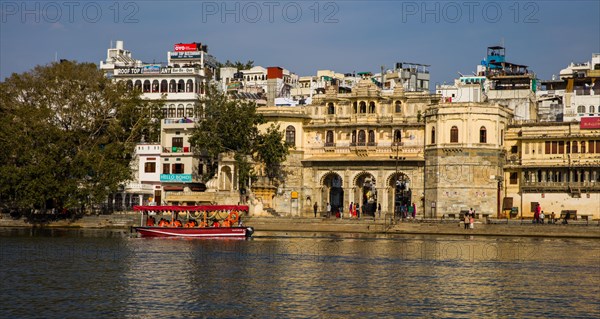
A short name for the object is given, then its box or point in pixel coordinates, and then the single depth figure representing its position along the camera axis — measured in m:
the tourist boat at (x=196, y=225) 65.88
